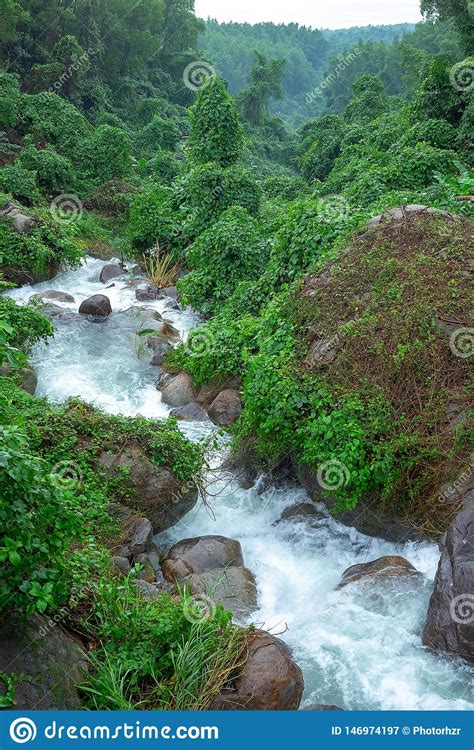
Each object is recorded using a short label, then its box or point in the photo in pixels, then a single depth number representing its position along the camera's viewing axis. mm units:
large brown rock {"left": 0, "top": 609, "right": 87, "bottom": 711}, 4535
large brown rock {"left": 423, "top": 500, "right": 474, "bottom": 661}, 5957
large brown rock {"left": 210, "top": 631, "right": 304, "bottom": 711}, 5184
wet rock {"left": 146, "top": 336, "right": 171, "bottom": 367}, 12469
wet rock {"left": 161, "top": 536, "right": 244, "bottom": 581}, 7250
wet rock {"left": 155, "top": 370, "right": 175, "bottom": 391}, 11522
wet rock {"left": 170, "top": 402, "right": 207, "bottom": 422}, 10516
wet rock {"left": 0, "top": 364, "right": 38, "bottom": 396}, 10211
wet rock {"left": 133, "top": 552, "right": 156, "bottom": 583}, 6995
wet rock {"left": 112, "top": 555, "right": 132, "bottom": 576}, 6730
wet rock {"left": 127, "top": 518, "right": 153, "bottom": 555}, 7195
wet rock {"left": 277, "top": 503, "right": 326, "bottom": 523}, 8219
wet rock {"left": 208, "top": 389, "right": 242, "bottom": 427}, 10305
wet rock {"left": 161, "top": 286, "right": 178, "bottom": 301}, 15766
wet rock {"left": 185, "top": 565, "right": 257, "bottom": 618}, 6801
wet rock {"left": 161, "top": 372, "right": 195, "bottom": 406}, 10992
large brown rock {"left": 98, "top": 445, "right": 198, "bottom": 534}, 7730
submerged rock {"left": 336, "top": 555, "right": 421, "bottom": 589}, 6996
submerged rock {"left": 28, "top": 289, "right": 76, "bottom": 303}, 14844
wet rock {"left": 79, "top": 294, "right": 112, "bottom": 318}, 14164
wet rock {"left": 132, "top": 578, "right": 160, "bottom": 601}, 6168
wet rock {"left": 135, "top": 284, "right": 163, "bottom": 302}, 15539
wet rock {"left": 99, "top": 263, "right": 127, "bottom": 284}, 16775
